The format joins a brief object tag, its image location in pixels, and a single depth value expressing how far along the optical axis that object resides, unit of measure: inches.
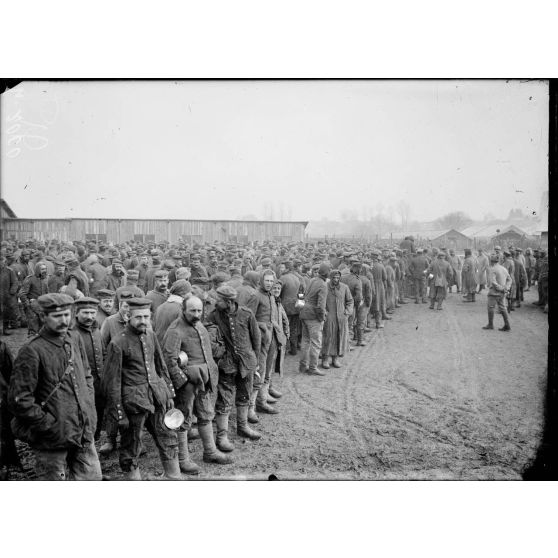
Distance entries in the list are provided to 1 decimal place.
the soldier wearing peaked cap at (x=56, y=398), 194.2
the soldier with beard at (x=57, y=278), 249.6
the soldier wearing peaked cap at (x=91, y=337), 215.6
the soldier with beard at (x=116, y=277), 256.5
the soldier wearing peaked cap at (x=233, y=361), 242.5
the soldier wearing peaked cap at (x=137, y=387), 205.3
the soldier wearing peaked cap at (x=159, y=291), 248.2
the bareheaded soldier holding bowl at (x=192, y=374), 224.7
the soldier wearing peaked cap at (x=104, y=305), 238.8
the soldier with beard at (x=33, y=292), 248.8
